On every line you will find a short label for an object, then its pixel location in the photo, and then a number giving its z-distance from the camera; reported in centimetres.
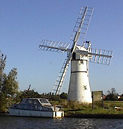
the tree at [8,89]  5956
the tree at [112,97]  9506
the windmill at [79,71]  6094
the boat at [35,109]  5231
